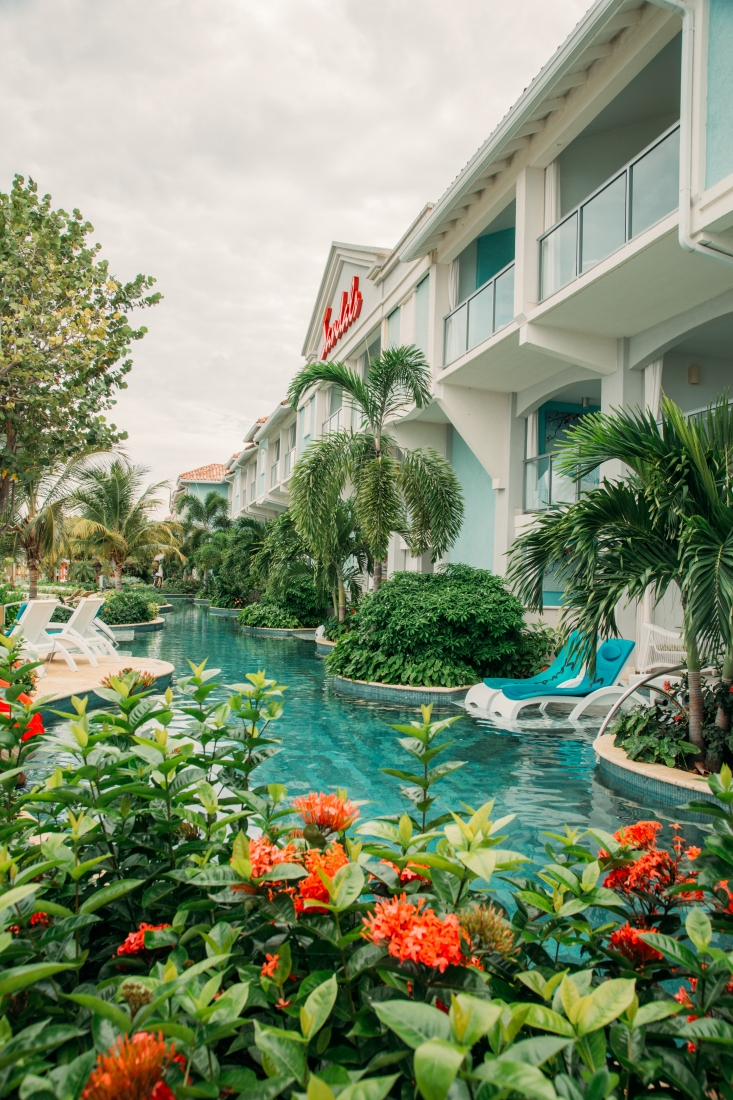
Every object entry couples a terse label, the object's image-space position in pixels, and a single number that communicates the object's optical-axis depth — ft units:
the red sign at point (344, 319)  64.80
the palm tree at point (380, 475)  40.96
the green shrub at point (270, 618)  75.15
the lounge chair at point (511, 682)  30.63
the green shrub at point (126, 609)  70.85
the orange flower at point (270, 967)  4.21
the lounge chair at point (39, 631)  33.68
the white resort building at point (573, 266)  24.25
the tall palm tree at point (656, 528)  16.81
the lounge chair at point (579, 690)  28.45
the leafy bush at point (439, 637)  35.73
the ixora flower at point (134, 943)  4.75
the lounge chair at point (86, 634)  37.38
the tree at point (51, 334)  23.88
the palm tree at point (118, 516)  86.53
